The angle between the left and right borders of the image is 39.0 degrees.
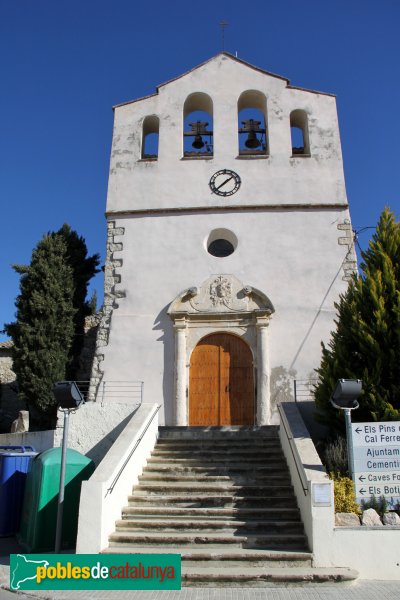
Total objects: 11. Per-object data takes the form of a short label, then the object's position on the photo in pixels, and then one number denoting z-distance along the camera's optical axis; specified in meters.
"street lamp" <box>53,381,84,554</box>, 7.79
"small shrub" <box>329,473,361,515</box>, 7.41
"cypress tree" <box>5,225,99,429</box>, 15.02
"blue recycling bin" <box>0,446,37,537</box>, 9.52
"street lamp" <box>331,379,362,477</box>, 7.77
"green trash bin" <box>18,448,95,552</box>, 8.06
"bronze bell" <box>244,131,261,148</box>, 15.54
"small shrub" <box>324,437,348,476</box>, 8.21
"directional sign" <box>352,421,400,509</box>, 7.69
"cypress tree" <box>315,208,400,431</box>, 9.02
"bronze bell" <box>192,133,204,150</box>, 15.54
